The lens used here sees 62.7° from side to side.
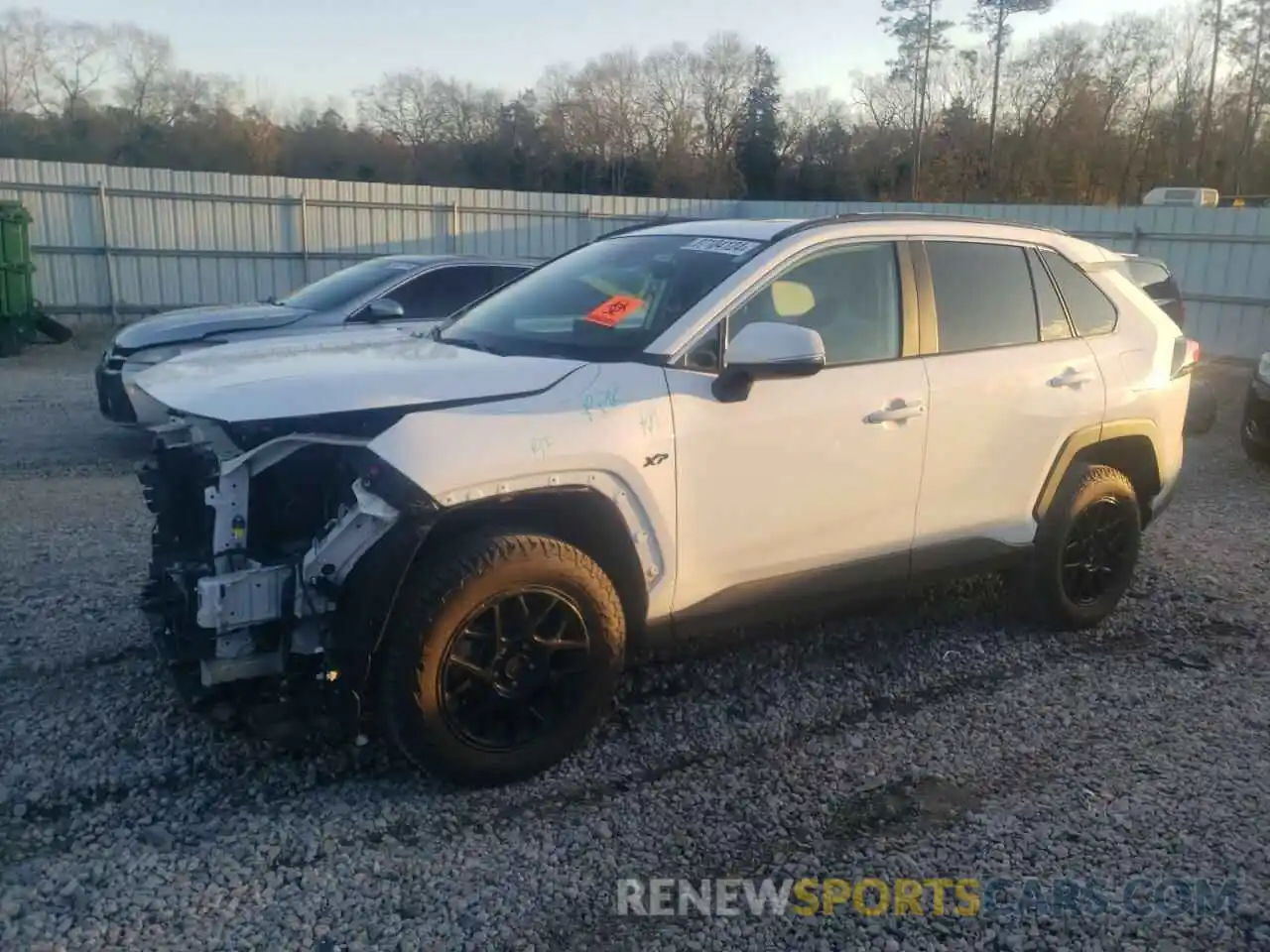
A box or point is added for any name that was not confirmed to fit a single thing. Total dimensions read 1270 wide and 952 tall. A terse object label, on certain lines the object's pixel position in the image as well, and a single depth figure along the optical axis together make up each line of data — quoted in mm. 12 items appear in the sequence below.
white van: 17562
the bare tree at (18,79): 48719
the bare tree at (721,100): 52625
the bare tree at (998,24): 43750
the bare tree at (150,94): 52000
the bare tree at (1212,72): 40250
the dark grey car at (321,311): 8156
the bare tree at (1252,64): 38688
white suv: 3174
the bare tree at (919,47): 46000
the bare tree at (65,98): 48969
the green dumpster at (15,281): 15031
